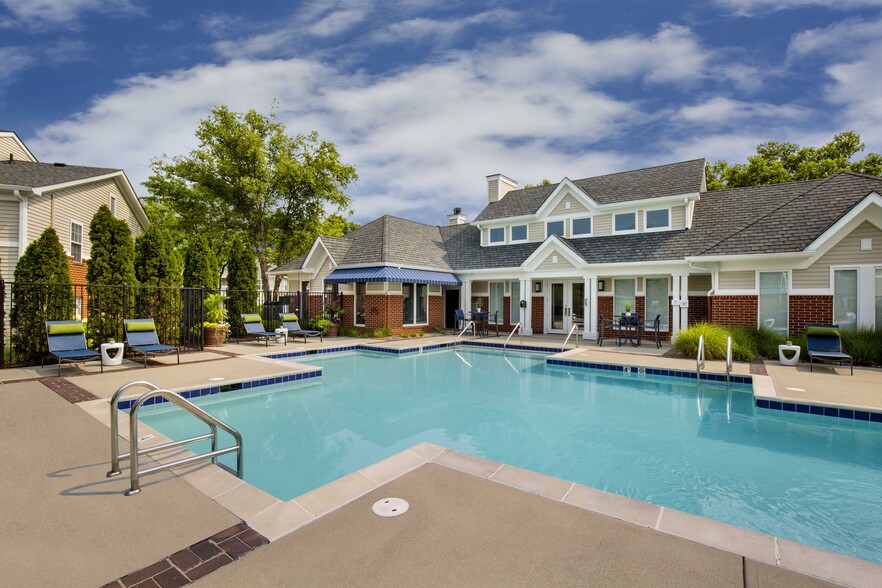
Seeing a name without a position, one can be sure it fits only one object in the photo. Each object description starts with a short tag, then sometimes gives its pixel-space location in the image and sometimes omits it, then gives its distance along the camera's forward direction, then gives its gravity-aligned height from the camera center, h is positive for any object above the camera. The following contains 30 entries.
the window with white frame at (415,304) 21.70 -0.59
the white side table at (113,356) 11.00 -1.64
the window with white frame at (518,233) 23.62 +3.43
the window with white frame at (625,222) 20.22 +3.49
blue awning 19.68 +0.87
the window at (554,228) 22.33 +3.51
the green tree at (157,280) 14.12 +0.45
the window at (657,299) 18.67 -0.28
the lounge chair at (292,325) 18.14 -1.44
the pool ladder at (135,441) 4.04 -1.54
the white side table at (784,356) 12.05 -1.83
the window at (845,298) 13.02 -0.17
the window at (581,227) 21.45 +3.42
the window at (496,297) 23.34 -0.22
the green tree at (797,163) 26.83 +8.83
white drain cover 3.76 -1.98
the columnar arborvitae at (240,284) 18.50 +0.42
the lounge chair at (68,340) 10.07 -1.19
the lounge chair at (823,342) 11.52 -1.40
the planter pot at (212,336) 16.17 -1.67
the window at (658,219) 19.31 +3.46
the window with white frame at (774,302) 14.22 -0.32
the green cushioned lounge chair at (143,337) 11.18 -1.22
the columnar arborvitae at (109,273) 12.74 +0.63
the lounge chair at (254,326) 16.89 -1.35
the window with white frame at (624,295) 19.52 -0.10
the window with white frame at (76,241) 19.47 +2.48
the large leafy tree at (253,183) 27.72 +7.68
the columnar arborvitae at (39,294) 11.23 -0.02
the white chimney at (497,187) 26.80 +6.93
